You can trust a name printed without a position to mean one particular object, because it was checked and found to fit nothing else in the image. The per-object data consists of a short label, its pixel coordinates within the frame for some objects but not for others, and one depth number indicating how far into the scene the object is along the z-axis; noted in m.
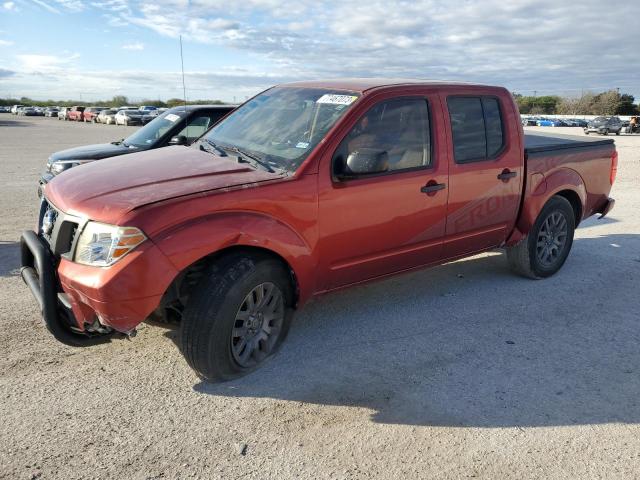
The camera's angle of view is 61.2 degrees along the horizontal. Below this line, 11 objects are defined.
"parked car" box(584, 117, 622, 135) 37.88
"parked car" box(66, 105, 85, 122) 53.04
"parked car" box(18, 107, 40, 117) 64.59
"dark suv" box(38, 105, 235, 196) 7.87
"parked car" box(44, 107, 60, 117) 62.31
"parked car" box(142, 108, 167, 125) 41.55
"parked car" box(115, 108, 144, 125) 42.19
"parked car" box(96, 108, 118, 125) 45.91
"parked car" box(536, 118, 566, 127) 54.72
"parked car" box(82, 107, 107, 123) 50.17
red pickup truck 3.06
